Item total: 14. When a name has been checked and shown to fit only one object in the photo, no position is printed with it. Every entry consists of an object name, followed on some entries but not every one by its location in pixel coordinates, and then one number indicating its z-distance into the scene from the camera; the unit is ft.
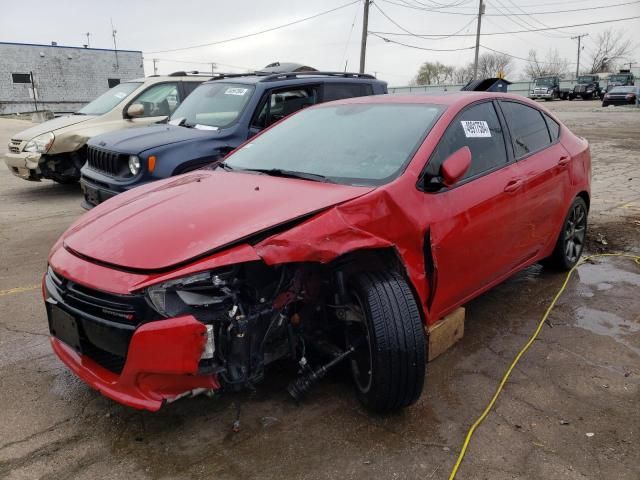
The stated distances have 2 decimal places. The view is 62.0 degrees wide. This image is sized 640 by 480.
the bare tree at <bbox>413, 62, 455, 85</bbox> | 283.59
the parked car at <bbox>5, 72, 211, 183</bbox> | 27.14
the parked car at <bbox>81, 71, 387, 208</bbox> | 18.31
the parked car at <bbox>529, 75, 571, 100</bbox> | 162.76
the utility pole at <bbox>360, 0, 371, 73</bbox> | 87.17
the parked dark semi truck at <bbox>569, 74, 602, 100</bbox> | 162.20
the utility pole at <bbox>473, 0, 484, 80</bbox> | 139.85
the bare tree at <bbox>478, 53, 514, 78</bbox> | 283.59
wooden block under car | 10.50
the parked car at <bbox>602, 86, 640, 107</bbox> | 115.55
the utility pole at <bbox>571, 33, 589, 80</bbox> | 294.25
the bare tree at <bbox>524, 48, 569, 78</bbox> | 310.24
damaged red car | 7.71
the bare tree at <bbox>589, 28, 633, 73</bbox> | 290.35
